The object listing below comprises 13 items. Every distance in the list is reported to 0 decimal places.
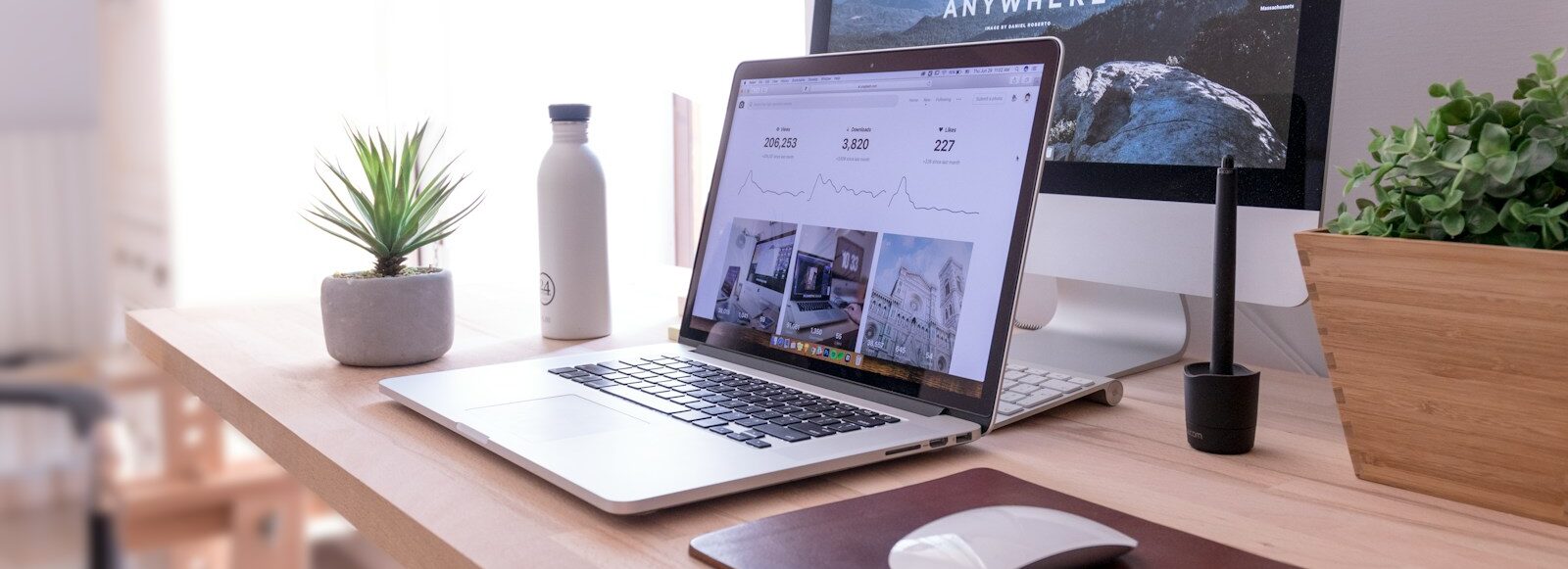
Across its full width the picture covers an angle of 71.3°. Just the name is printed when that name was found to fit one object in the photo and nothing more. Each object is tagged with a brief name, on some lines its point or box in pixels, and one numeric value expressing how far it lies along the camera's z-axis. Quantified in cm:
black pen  71
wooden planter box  55
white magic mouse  46
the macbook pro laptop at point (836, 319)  68
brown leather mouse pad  51
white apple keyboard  79
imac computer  83
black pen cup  70
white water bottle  109
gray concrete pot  98
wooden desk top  54
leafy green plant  58
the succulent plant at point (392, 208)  99
